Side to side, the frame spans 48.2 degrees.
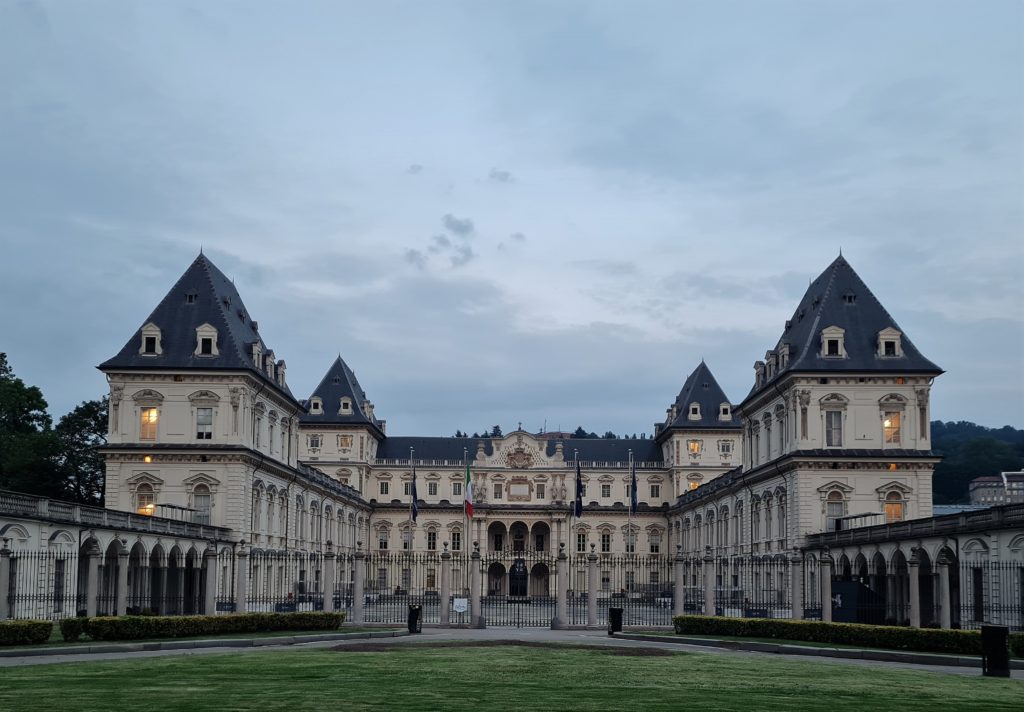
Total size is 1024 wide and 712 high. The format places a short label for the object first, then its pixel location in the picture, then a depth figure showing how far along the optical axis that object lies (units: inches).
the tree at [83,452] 3230.8
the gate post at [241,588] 1755.4
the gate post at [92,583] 1615.4
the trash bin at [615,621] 1721.2
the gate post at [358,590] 1850.4
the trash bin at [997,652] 1067.9
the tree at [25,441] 3063.5
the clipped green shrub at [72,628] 1359.5
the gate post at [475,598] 1900.8
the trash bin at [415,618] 1705.2
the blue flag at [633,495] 3193.9
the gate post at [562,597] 1882.4
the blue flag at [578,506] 2885.1
